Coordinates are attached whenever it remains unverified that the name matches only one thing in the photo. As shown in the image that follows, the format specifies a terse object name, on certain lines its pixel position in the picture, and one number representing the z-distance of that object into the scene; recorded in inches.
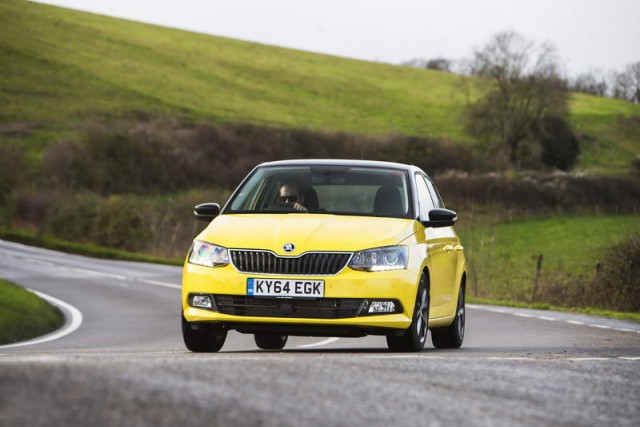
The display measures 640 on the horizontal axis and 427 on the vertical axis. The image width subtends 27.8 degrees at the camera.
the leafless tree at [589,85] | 5639.8
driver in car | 488.7
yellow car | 437.7
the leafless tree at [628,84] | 5329.7
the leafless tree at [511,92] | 3673.7
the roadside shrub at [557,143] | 3799.2
